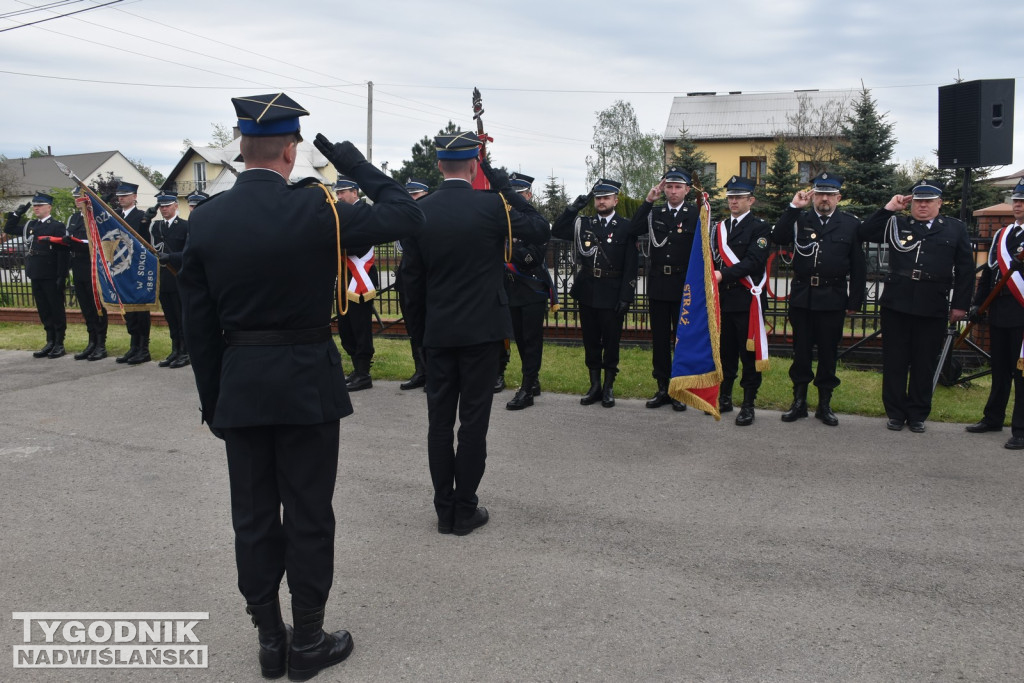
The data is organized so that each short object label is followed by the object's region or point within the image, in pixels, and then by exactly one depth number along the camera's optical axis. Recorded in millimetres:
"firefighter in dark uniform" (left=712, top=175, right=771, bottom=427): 7129
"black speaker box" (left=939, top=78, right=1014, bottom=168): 8070
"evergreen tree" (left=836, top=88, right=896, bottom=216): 24047
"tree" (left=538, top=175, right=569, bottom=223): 25523
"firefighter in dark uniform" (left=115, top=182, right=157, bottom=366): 9945
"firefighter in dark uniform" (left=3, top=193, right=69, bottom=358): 10695
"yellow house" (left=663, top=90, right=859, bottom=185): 48906
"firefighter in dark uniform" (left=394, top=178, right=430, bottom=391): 8398
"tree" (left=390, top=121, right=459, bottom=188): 60000
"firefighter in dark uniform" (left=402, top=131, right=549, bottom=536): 4516
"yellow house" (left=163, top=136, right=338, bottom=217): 58531
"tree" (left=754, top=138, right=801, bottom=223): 29812
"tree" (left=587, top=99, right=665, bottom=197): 49688
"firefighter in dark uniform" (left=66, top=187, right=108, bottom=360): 10461
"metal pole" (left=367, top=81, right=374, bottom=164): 34844
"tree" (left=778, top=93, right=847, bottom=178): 36312
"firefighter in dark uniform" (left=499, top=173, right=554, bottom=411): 7770
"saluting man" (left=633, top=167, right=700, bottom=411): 7352
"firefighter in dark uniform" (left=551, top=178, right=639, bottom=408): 7609
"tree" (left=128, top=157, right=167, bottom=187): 72188
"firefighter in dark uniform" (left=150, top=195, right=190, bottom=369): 9742
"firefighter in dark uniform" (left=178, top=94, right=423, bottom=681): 2936
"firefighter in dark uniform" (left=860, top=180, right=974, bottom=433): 6746
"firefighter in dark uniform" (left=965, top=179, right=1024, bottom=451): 6516
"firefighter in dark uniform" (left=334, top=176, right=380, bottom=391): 8586
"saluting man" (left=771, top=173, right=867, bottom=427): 6996
